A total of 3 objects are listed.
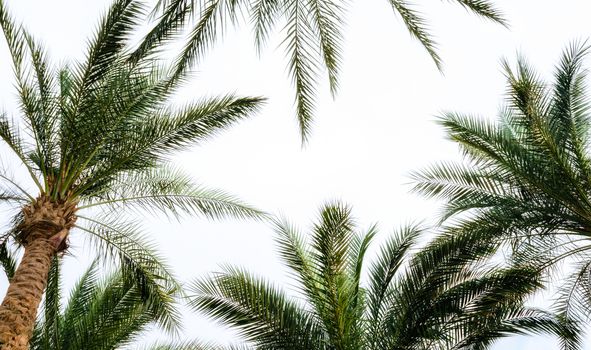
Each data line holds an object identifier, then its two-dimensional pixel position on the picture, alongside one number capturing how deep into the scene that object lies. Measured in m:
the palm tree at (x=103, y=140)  7.63
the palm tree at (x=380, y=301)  7.88
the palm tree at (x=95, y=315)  8.77
